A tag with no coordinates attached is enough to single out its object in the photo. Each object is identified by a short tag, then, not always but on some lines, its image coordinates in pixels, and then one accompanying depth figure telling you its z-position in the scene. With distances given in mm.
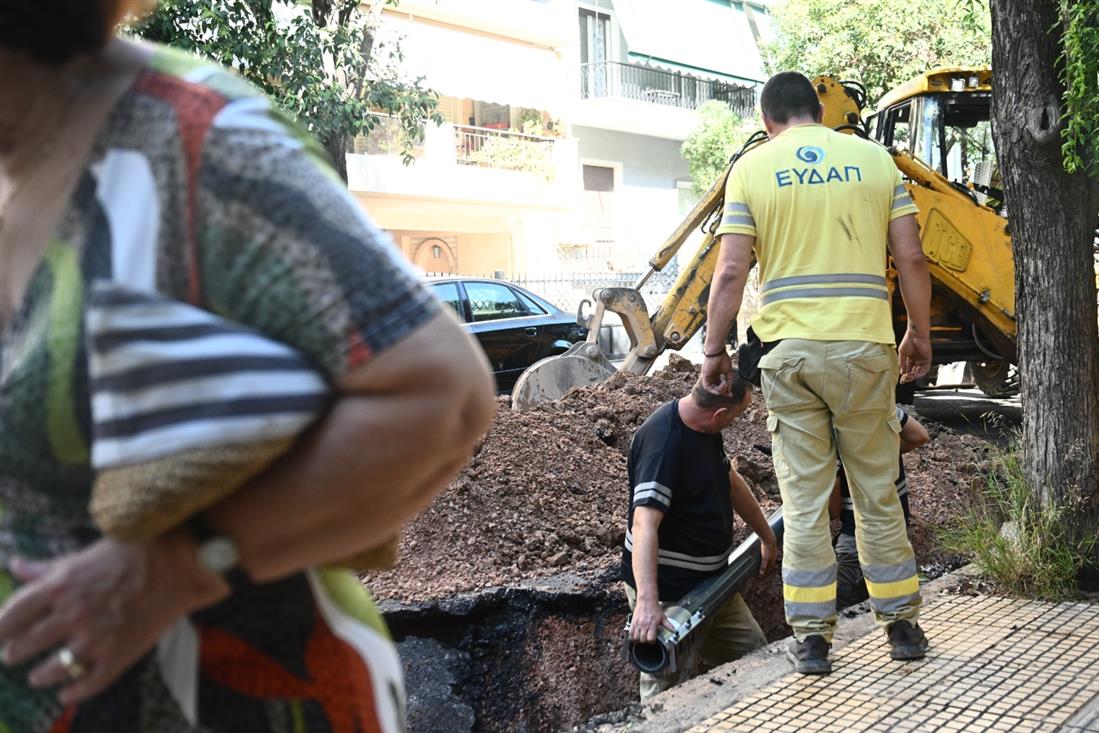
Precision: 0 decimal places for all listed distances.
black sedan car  12055
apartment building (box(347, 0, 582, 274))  23594
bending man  4289
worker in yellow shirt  4297
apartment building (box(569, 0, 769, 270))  28969
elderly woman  1038
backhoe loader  9445
